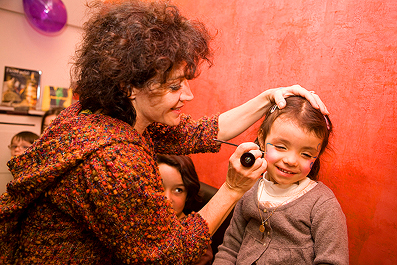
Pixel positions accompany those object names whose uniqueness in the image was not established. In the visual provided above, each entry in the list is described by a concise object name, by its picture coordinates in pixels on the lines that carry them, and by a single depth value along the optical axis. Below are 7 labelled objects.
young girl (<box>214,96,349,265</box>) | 1.06
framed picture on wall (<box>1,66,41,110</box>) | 3.64
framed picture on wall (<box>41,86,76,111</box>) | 3.93
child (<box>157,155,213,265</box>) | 1.93
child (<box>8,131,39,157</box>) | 3.13
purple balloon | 3.43
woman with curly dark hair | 0.96
